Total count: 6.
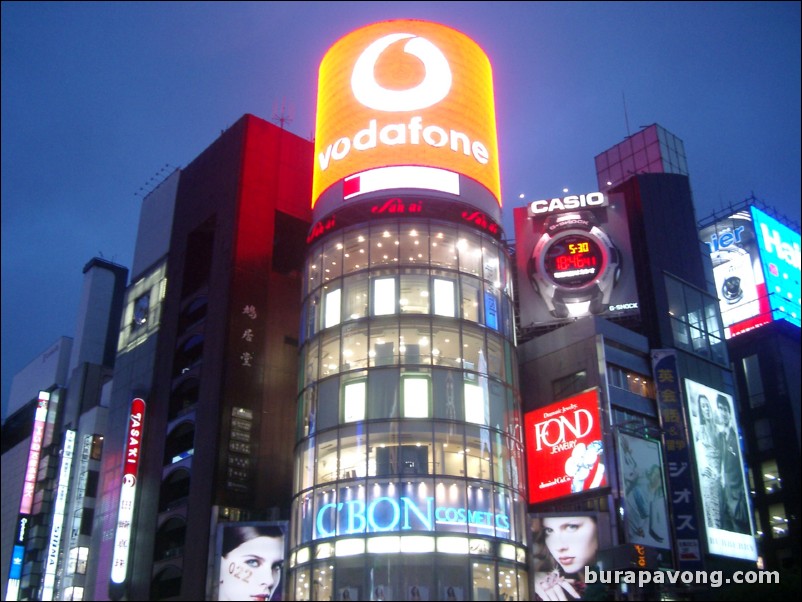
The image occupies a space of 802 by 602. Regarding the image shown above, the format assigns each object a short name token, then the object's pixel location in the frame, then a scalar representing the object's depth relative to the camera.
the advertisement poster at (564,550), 50.31
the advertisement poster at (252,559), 50.78
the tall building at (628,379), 54.84
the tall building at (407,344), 48.88
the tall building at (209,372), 58.34
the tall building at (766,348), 87.50
